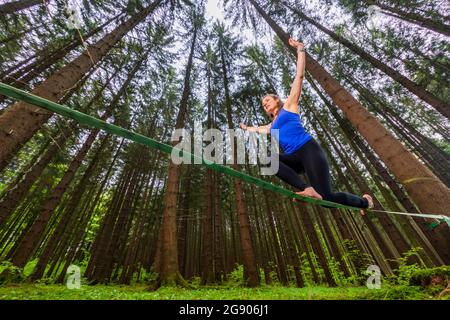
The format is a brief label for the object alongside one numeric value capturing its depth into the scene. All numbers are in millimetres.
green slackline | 1277
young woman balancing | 2803
